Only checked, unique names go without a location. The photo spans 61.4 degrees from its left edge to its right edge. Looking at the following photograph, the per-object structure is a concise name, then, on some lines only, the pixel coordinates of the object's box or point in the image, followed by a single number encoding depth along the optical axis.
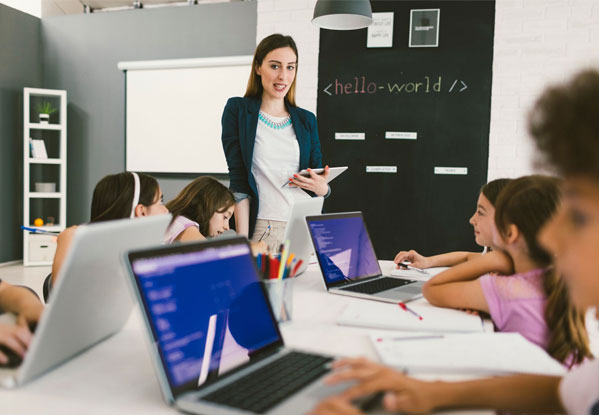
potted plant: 5.16
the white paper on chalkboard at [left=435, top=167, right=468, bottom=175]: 3.86
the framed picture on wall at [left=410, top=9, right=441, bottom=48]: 3.85
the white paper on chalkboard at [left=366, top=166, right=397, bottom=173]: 3.99
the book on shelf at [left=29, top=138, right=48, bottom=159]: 5.14
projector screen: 4.81
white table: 0.71
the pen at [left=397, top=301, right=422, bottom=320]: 1.24
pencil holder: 1.09
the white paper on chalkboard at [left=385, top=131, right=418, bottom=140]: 3.95
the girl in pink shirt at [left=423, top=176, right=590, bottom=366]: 1.17
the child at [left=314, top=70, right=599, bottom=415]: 0.53
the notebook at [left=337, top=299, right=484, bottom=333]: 1.13
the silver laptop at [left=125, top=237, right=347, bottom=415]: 0.70
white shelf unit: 5.07
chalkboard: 3.83
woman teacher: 2.17
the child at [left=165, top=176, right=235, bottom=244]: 2.21
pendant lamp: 2.51
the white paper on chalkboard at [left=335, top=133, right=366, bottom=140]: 4.04
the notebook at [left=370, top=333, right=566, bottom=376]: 0.85
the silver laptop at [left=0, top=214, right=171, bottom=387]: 0.76
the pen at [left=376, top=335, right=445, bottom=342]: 1.00
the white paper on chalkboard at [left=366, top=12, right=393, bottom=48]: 3.93
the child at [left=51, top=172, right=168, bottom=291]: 1.62
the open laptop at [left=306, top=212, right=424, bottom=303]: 1.51
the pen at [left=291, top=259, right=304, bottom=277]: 1.20
